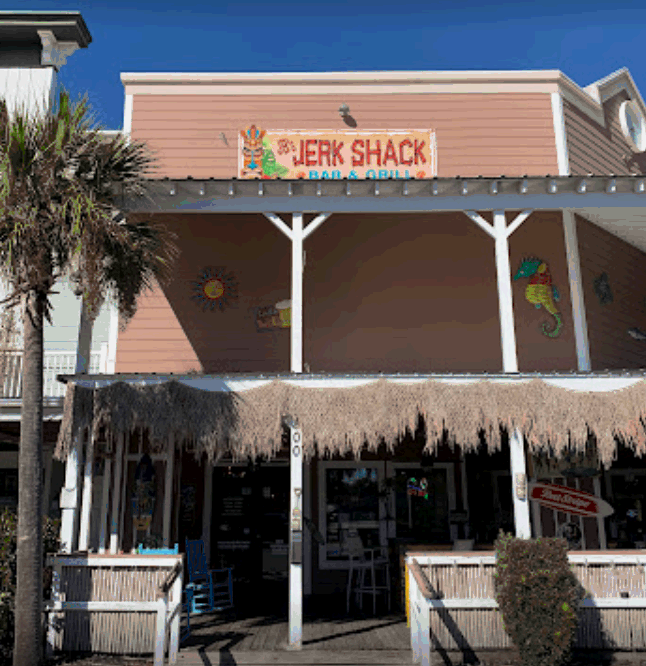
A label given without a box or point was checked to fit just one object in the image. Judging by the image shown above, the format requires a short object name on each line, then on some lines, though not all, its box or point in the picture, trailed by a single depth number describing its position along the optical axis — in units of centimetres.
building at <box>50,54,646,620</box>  908
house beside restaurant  1095
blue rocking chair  900
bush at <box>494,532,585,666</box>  615
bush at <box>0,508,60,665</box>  650
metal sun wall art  1080
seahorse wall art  1078
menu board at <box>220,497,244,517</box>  1122
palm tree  640
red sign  1045
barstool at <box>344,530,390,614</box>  941
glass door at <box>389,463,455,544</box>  1123
